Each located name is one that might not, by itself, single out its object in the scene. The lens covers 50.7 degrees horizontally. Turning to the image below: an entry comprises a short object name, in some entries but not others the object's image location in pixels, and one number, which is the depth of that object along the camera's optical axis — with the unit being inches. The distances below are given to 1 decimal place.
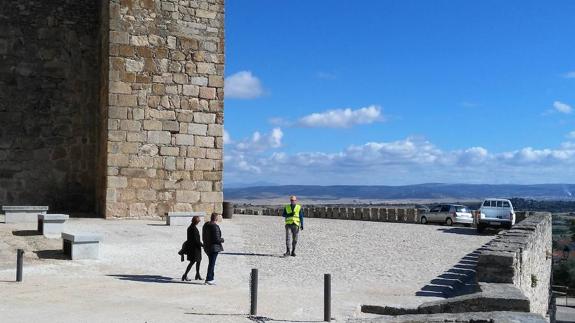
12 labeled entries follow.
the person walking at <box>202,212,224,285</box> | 391.0
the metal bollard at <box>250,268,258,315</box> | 294.5
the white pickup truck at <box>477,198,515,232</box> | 935.0
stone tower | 663.1
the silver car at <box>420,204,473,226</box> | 1131.3
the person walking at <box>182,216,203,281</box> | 393.7
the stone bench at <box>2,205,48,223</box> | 552.7
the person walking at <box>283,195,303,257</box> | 526.0
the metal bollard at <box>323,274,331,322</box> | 291.2
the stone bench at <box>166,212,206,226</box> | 629.3
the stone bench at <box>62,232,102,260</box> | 439.5
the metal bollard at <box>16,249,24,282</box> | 359.4
